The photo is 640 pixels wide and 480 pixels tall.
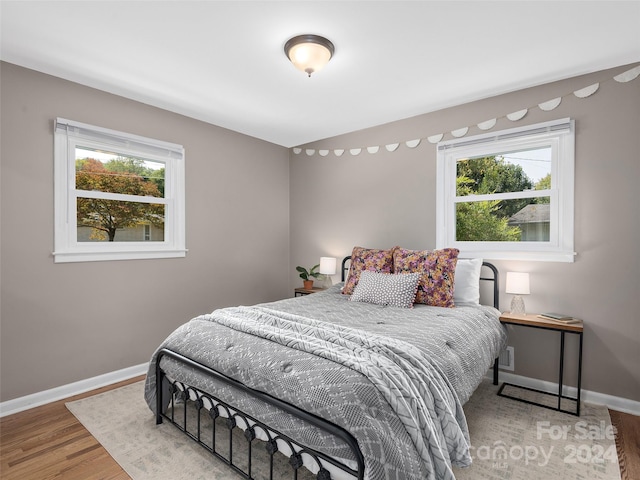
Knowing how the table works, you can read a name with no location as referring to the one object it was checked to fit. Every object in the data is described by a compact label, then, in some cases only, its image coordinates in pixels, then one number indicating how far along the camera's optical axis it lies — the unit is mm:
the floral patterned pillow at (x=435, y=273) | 2820
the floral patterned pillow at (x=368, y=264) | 3260
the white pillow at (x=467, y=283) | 2912
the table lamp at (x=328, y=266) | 4066
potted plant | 4191
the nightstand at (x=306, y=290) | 4081
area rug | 1882
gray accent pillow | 2779
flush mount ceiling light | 2230
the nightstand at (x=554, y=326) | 2461
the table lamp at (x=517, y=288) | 2788
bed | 1357
